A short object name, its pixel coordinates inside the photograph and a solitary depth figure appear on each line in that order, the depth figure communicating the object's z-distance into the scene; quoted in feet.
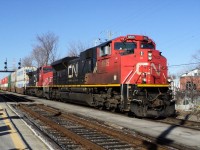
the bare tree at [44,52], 232.32
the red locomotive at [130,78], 46.32
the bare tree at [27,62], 318.75
